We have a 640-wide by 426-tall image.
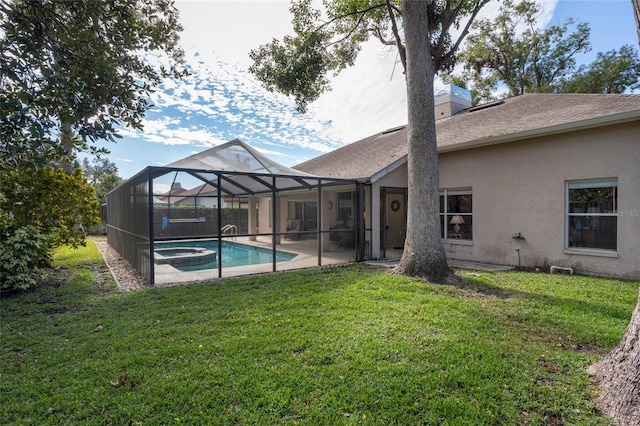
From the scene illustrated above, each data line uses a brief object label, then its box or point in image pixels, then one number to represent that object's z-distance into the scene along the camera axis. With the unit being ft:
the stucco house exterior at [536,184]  23.77
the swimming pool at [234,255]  36.45
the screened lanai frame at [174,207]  23.99
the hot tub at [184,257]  35.32
